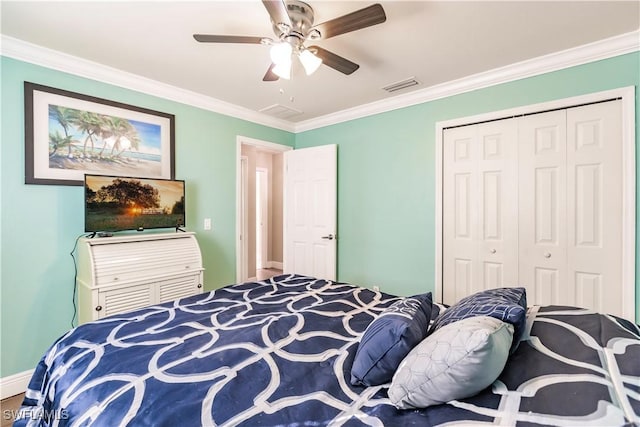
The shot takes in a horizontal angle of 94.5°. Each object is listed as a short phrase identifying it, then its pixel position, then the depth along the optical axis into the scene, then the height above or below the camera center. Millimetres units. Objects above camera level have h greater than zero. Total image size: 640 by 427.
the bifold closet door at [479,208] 2582 +27
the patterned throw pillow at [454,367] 831 -453
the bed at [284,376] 813 -579
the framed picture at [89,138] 2227 +621
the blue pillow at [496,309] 1067 -382
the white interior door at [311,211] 3674 +2
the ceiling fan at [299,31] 1515 +1003
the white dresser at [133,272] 2188 -492
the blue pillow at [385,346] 1011 -480
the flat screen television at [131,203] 2350 +70
